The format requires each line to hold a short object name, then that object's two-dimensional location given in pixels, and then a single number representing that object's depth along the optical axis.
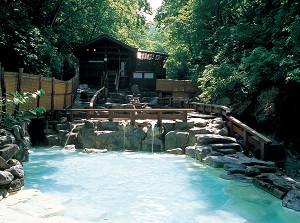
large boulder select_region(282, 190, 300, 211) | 6.04
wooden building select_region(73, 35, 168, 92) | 28.31
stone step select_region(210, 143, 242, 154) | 10.72
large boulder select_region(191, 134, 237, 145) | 11.27
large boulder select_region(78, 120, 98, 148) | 13.09
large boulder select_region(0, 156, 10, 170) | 6.76
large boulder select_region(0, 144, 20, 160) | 7.06
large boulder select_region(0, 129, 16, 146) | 7.64
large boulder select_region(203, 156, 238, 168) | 9.44
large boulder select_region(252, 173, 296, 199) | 6.72
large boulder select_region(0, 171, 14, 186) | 6.27
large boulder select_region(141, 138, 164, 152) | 12.87
